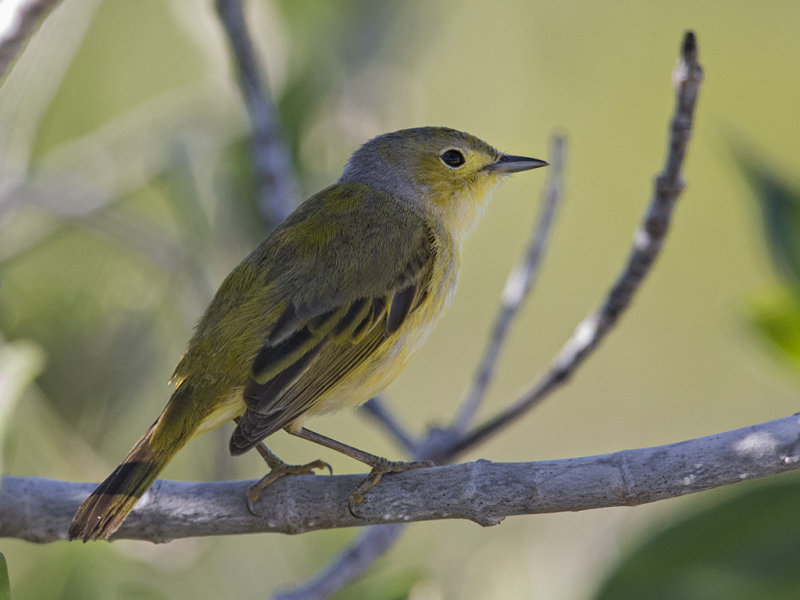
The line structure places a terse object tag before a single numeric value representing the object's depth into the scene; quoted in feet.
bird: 17.13
